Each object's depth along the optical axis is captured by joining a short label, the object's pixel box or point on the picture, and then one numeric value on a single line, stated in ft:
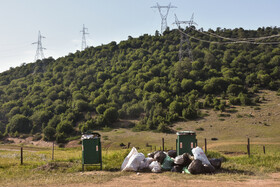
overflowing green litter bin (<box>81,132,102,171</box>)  39.99
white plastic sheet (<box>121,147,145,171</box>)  38.89
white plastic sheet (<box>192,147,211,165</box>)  37.17
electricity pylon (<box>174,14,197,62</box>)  224.10
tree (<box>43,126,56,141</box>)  199.52
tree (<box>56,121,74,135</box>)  203.68
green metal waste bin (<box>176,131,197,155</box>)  41.73
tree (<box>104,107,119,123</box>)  214.69
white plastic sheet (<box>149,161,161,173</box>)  38.06
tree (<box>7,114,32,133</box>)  228.02
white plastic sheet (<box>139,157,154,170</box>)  39.17
